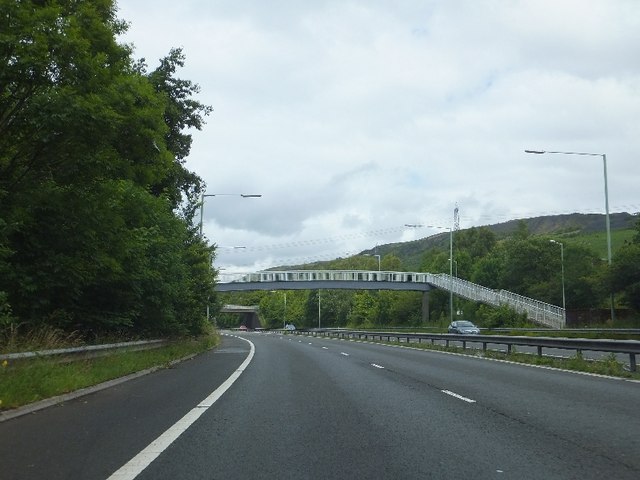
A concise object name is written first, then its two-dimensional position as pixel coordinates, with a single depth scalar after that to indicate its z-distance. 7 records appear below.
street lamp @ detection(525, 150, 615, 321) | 36.97
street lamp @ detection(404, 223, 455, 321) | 62.01
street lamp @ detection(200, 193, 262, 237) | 39.04
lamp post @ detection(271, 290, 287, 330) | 151.12
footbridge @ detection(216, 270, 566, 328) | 74.38
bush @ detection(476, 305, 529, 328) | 60.05
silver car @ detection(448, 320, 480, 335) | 50.19
